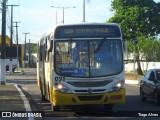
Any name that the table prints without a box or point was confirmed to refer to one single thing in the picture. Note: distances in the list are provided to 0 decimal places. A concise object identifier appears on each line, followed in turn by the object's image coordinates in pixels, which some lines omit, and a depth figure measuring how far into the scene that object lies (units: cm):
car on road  1967
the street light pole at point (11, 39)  7052
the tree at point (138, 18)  6019
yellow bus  1534
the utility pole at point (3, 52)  3750
